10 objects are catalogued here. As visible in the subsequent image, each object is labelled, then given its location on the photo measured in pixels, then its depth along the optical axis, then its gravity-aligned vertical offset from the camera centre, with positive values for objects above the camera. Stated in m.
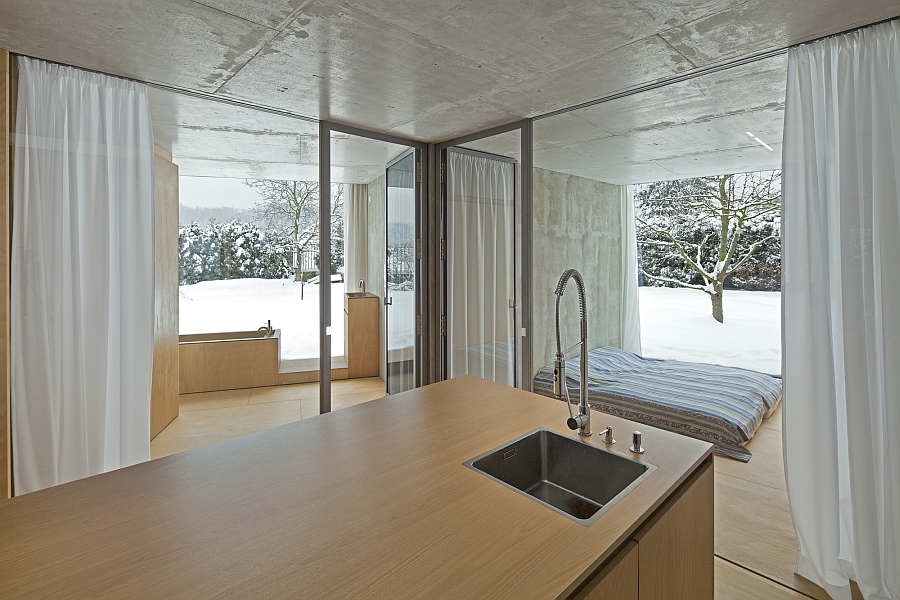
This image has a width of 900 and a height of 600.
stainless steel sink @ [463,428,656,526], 1.43 -0.54
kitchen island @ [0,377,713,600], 0.89 -0.51
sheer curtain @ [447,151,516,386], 3.74 +0.31
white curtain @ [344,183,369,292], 4.28 +0.70
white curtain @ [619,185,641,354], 5.94 +0.15
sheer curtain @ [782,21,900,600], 1.90 -0.04
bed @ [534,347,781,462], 3.60 -0.83
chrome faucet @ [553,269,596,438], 1.50 -0.26
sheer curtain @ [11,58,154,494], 2.31 +0.17
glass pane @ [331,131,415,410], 3.97 +0.64
